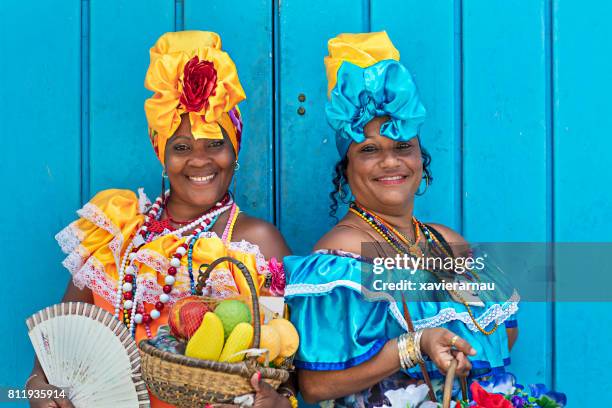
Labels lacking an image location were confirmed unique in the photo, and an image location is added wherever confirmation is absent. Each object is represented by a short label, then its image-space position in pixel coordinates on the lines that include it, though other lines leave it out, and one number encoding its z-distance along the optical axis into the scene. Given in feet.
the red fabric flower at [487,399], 7.22
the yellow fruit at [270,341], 8.02
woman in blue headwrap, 8.50
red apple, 7.95
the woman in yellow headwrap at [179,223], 9.29
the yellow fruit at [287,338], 8.23
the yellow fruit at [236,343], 7.73
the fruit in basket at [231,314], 7.91
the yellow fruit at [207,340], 7.72
